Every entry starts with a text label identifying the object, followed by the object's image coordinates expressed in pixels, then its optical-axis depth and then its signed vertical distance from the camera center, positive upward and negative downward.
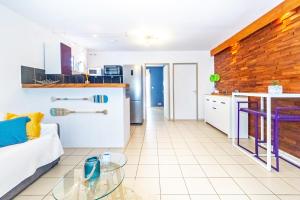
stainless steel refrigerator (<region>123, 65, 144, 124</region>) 4.66 +0.24
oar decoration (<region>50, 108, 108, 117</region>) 2.72 -0.29
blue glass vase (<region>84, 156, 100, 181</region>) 1.23 -0.62
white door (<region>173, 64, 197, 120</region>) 5.20 +0.15
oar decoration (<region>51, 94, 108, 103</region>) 2.70 -0.05
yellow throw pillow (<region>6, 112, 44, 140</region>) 1.93 -0.38
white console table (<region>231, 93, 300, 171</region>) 1.92 -0.34
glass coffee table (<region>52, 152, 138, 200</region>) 1.10 -0.72
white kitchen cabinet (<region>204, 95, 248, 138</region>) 3.27 -0.49
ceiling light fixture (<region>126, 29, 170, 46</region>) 3.49 +1.51
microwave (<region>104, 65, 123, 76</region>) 4.35 +0.76
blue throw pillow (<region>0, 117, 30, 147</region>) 1.63 -0.40
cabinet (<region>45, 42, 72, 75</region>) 3.13 +0.82
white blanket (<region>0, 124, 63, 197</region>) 1.41 -0.69
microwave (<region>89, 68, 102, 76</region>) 4.49 +0.76
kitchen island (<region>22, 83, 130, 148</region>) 2.71 -0.39
